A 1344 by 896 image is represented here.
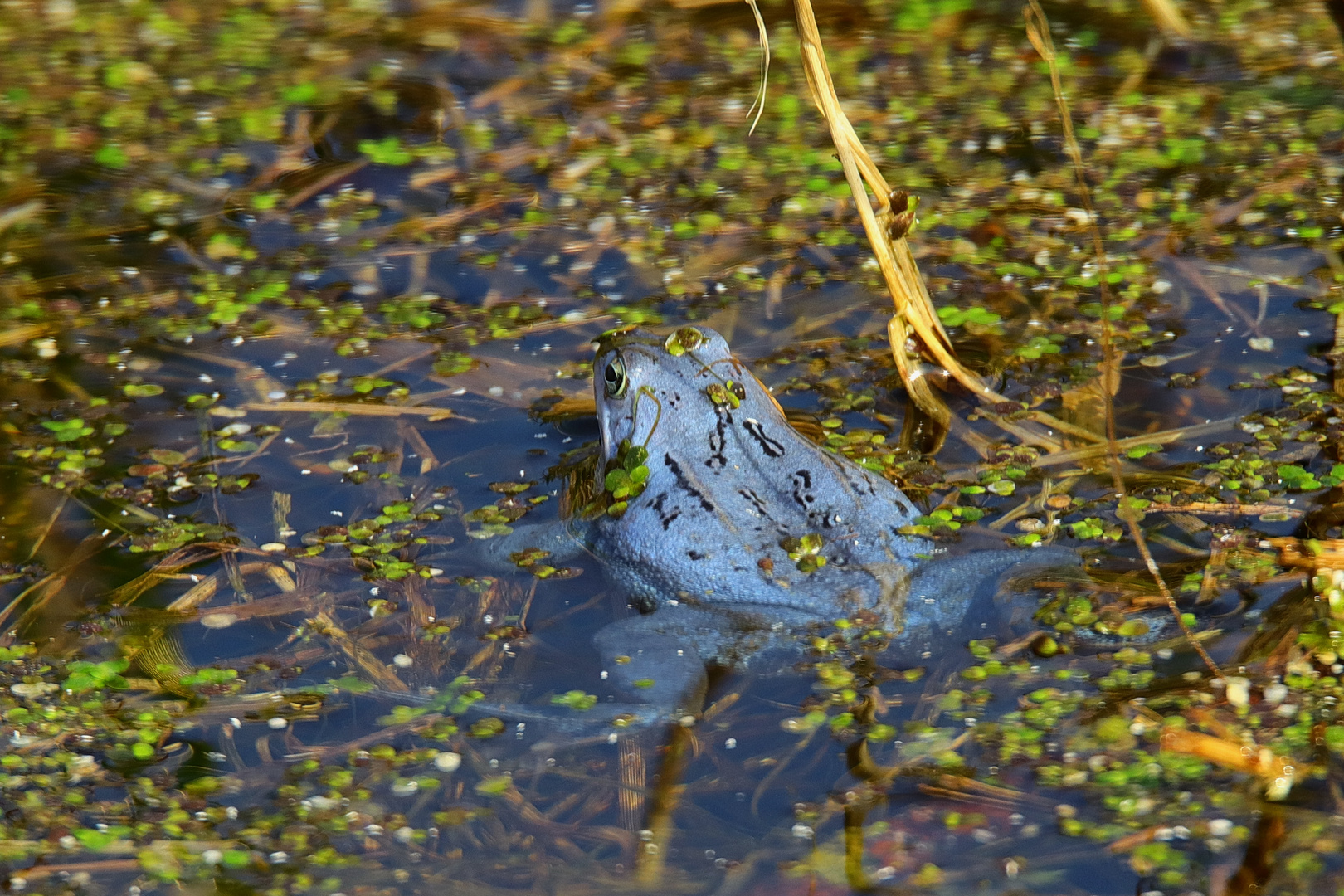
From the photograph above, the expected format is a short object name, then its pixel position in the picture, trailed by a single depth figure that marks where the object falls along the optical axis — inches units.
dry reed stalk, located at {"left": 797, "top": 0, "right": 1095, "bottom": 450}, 331.9
